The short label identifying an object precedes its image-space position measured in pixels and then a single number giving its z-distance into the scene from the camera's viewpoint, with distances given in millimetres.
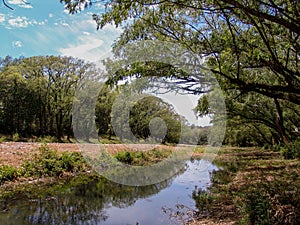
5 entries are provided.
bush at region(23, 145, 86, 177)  12172
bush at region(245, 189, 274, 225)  5000
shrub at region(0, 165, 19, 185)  10422
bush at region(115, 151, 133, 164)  18672
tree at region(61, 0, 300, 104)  7466
